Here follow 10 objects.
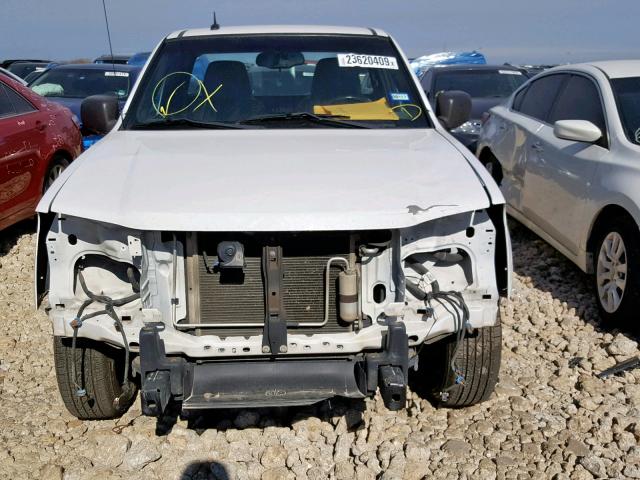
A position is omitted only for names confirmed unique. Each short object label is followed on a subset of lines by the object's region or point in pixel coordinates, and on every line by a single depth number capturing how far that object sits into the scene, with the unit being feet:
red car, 18.71
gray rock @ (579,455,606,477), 10.18
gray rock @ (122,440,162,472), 10.68
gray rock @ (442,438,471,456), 10.83
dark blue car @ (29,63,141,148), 31.09
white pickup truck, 9.26
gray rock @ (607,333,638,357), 13.64
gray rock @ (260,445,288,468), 10.70
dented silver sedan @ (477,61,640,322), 14.25
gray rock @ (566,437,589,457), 10.65
